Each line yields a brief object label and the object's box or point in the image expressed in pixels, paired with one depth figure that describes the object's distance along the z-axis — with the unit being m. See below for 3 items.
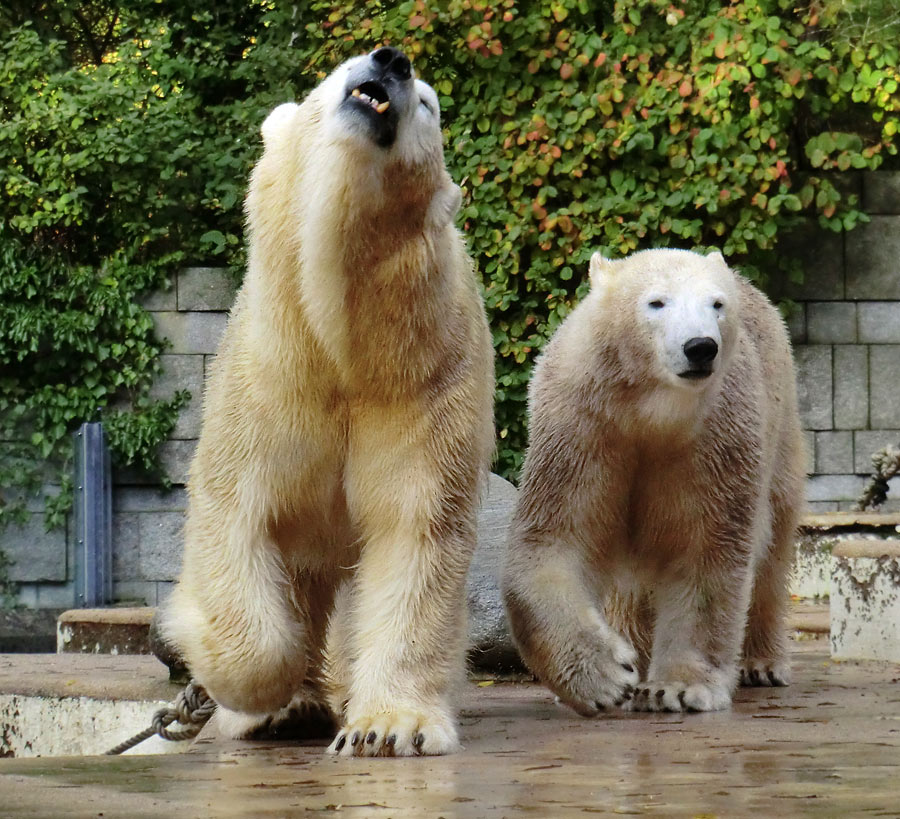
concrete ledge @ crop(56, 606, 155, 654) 14.04
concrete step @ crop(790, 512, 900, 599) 15.09
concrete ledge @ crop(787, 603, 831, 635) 13.59
